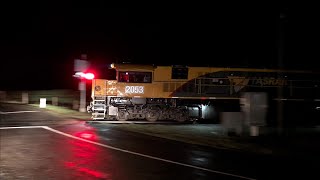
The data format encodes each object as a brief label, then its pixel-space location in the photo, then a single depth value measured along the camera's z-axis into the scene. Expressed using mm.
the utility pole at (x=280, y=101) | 19392
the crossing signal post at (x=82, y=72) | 28820
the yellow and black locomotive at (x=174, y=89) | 28750
